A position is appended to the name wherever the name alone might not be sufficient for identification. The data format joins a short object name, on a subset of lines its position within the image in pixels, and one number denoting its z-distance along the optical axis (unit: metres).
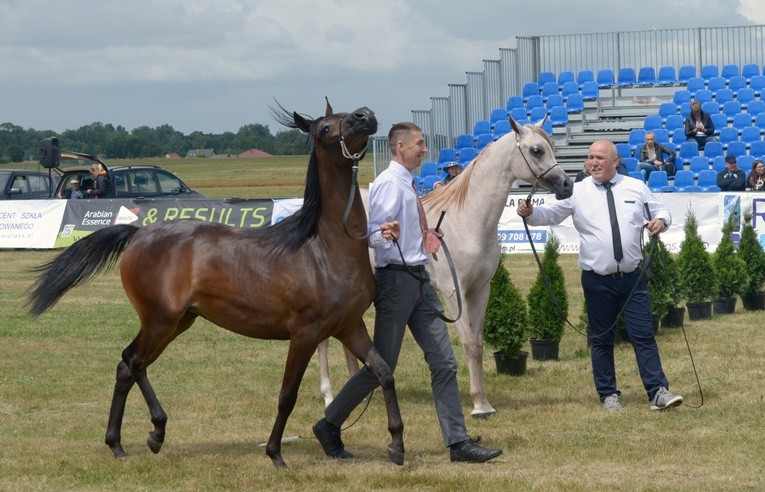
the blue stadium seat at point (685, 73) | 27.59
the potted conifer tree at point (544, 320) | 11.22
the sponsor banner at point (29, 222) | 24.66
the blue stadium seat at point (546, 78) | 28.33
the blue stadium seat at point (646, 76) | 27.95
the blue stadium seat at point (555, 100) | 27.10
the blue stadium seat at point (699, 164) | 22.92
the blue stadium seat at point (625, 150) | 24.05
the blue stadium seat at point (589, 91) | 27.58
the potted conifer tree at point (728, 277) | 14.34
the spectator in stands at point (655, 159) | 22.45
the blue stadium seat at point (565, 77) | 28.31
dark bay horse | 6.80
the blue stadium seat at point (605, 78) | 27.94
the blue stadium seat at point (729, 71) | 27.11
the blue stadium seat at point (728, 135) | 23.91
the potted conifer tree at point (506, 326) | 10.36
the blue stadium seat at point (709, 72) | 27.30
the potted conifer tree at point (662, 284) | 11.89
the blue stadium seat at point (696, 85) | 26.73
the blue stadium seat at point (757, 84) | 25.88
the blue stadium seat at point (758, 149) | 22.84
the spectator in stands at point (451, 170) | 21.68
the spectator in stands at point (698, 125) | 23.78
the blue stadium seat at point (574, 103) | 27.08
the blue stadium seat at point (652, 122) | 25.23
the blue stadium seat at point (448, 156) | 25.67
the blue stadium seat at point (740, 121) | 24.44
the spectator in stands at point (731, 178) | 20.41
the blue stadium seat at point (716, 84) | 26.45
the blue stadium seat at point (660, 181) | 21.95
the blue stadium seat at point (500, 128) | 25.98
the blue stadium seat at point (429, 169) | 25.14
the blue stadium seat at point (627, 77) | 28.09
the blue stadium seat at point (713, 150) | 23.33
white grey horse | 8.62
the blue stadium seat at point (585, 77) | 28.20
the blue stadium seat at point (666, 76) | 27.80
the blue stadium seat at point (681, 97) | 26.38
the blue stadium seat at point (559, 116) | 26.41
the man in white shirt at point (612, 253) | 8.55
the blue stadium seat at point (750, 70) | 26.90
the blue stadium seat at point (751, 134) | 23.73
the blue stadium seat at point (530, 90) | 27.89
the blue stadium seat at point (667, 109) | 26.02
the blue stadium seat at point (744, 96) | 25.72
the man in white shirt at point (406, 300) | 7.01
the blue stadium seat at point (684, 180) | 22.19
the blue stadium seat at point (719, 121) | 24.77
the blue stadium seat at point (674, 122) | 25.14
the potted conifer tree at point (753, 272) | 14.59
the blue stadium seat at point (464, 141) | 26.05
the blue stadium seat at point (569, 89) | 27.58
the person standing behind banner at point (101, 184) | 26.14
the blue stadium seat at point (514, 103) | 27.16
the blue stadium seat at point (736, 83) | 26.28
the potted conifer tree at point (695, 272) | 13.80
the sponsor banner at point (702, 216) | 19.34
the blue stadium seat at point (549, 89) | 27.61
